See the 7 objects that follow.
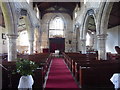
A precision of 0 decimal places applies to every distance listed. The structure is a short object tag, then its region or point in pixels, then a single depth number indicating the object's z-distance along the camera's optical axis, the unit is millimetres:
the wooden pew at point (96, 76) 3557
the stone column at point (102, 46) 6062
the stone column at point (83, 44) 9730
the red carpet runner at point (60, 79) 3762
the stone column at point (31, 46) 9453
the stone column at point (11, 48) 5580
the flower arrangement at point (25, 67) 2817
